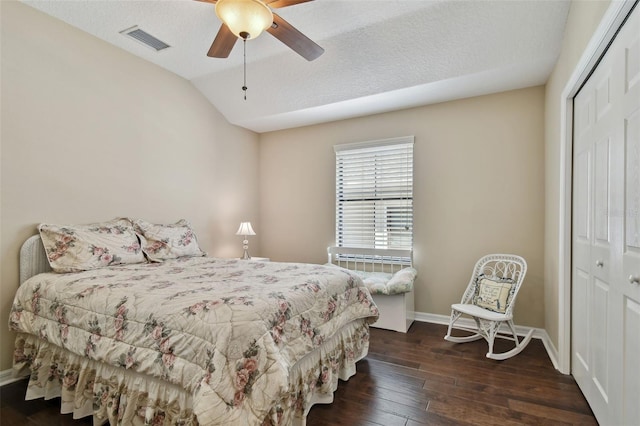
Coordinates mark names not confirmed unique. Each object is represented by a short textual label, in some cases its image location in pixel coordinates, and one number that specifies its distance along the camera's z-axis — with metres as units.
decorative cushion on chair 2.91
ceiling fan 1.81
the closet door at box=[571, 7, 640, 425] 1.44
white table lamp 4.14
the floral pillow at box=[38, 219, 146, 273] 2.41
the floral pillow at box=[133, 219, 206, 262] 3.00
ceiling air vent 2.84
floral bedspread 1.36
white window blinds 3.92
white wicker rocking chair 2.77
